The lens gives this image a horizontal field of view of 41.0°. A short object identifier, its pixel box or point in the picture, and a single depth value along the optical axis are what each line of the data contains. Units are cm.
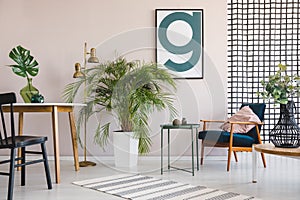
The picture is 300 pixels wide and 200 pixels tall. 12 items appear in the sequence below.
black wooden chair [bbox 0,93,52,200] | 309
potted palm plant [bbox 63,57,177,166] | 452
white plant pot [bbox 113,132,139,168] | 456
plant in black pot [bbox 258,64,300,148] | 369
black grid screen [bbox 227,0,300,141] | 548
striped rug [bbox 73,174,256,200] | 323
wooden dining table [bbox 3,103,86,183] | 379
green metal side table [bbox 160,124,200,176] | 418
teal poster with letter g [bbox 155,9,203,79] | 513
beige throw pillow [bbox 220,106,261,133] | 475
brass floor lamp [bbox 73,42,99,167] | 476
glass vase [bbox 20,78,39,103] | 469
